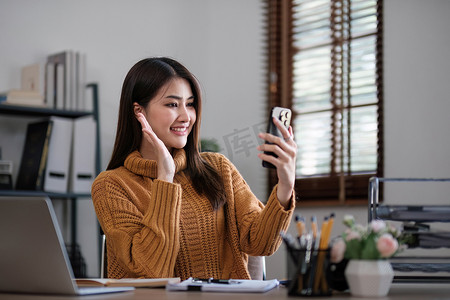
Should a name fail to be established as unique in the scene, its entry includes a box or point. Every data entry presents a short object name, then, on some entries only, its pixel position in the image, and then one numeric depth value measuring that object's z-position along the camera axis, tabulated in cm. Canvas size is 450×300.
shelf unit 299
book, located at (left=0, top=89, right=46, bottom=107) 302
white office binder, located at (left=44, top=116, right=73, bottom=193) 309
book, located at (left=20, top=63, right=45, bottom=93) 311
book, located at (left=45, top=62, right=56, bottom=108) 315
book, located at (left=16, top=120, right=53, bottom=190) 305
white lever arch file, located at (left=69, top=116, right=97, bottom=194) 319
